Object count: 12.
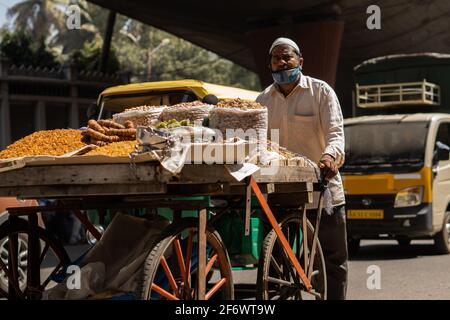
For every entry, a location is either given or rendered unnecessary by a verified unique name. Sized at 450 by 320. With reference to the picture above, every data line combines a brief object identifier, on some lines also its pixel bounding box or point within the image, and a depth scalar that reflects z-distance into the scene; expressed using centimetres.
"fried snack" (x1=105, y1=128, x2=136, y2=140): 516
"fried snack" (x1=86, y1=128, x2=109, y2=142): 509
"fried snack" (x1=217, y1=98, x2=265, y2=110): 523
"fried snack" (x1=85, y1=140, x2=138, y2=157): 467
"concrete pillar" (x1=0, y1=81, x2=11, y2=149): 2380
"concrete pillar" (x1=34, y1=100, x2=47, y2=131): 2512
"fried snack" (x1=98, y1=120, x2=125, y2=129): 525
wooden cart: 463
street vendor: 607
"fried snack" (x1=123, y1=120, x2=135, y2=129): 525
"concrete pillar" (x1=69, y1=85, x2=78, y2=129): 2627
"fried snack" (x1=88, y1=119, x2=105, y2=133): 516
